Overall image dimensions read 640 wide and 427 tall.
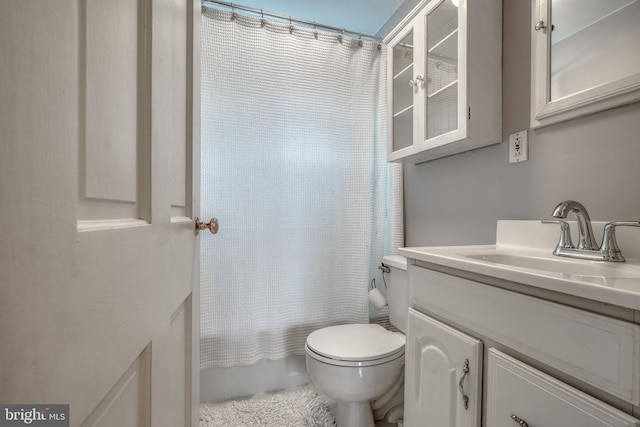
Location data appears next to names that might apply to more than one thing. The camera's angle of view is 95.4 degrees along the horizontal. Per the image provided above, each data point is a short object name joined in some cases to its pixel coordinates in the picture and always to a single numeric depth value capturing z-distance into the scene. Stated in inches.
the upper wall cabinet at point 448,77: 40.8
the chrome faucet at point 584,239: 27.8
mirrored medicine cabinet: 29.0
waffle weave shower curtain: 56.4
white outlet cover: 39.1
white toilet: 44.4
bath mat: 52.7
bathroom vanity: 16.8
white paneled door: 7.9
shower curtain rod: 56.1
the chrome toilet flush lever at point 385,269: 58.3
